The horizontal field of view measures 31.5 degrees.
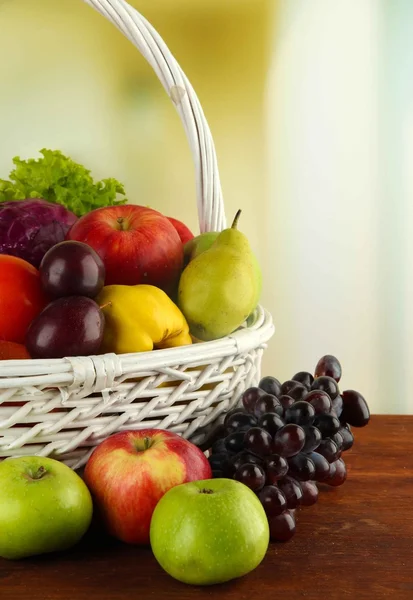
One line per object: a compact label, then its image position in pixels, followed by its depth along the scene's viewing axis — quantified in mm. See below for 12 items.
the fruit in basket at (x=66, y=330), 720
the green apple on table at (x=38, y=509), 629
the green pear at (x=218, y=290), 866
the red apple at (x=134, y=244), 910
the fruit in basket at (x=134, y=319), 790
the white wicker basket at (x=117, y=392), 685
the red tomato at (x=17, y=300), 786
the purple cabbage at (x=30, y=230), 983
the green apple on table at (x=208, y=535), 595
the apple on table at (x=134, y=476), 681
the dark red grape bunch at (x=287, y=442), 701
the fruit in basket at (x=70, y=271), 753
